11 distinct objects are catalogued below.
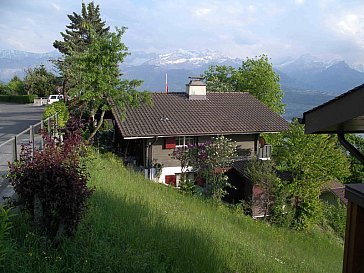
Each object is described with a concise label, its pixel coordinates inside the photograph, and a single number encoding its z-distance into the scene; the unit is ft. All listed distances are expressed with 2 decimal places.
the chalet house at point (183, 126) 63.62
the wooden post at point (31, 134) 29.35
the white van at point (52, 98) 126.77
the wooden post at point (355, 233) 9.61
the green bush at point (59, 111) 50.39
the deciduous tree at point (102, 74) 51.34
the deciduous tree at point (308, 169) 58.34
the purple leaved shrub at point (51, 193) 15.30
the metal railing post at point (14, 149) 24.13
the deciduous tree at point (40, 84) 152.05
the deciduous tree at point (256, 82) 117.60
